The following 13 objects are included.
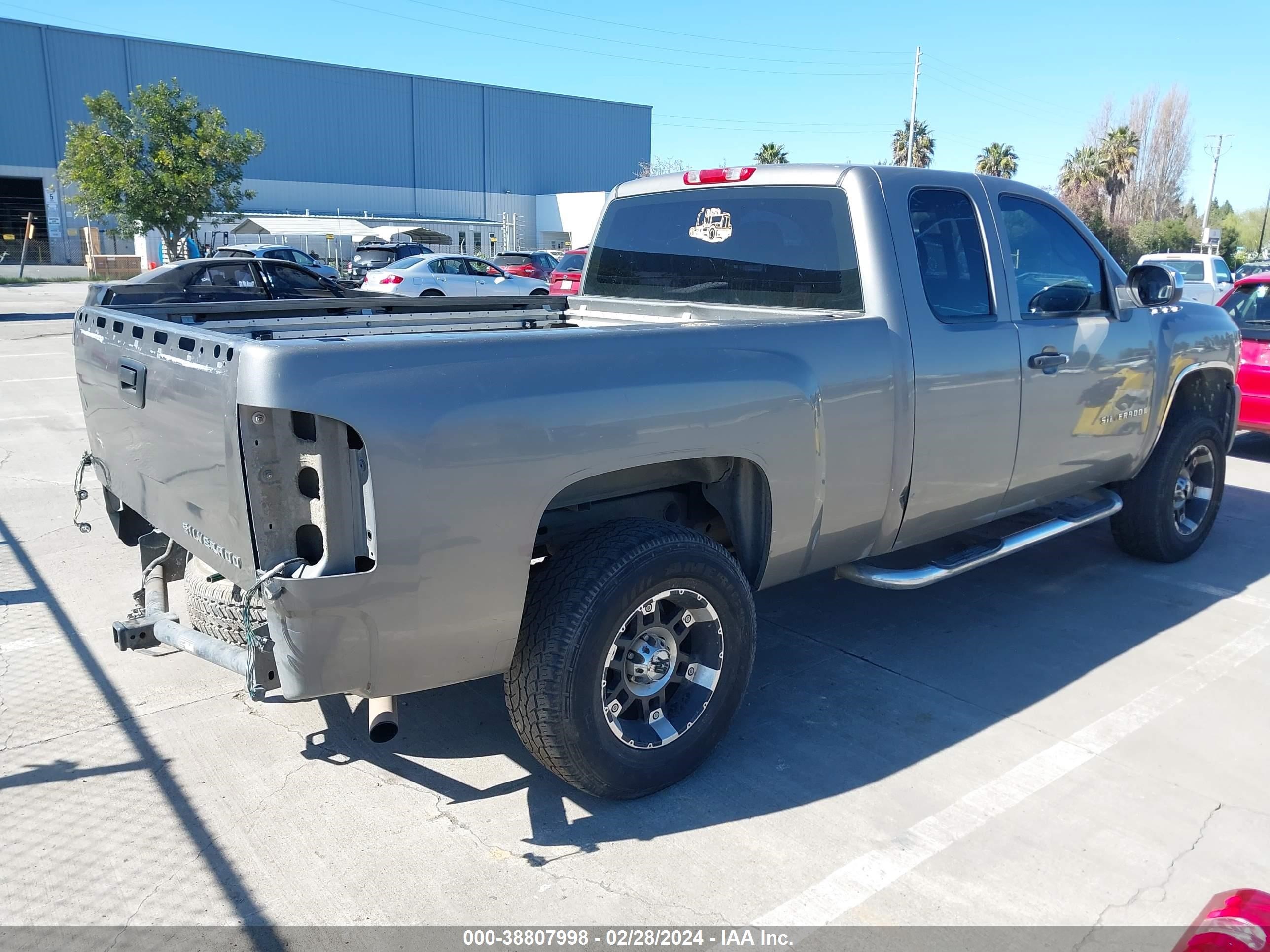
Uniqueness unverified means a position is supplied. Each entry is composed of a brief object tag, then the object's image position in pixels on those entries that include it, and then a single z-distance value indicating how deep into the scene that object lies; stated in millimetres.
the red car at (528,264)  29578
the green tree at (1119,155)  55594
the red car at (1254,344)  8734
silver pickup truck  2594
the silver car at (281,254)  23922
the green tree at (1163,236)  47188
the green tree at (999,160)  57812
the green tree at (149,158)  26953
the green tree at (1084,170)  56469
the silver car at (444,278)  21500
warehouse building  48500
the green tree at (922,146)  57531
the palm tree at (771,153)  56938
